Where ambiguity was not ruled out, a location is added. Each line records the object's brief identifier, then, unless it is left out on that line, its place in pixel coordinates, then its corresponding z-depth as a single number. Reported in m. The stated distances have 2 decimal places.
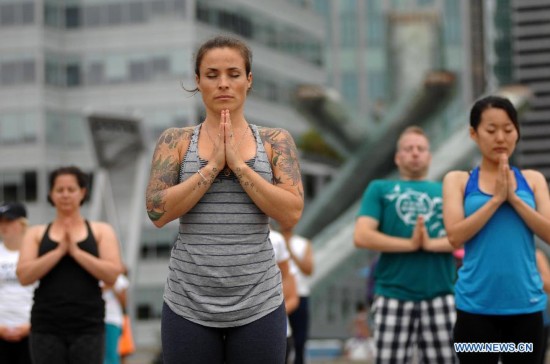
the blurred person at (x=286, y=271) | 16.19
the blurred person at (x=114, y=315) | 18.03
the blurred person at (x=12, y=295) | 15.82
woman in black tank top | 12.97
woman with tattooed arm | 8.43
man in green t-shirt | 13.92
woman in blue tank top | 10.20
